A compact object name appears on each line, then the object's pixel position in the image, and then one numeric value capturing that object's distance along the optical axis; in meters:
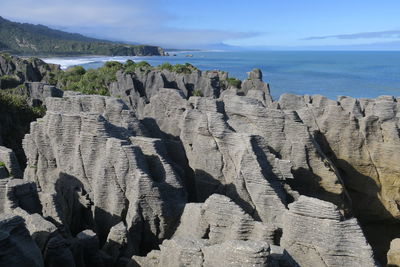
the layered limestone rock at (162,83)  44.47
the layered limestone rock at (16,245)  8.14
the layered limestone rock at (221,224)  10.42
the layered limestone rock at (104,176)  12.94
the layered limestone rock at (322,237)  9.68
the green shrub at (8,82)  51.34
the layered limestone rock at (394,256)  11.94
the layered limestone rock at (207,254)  8.02
